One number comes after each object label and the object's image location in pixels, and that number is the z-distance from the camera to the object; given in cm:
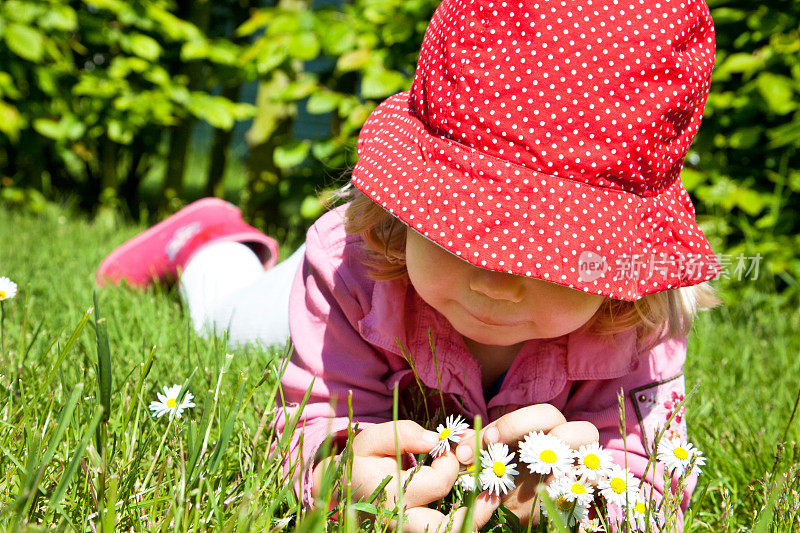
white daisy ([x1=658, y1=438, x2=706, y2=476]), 63
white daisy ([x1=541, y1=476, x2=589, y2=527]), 60
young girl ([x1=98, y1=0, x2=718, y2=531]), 61
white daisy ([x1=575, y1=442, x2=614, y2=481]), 61
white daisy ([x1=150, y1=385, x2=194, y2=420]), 64
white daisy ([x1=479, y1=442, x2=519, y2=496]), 62
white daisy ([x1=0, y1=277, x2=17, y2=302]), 68
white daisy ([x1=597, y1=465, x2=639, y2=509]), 61
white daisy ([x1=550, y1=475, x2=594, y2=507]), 60
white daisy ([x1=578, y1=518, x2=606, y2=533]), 62
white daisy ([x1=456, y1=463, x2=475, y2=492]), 62
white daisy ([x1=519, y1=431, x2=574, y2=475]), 60
